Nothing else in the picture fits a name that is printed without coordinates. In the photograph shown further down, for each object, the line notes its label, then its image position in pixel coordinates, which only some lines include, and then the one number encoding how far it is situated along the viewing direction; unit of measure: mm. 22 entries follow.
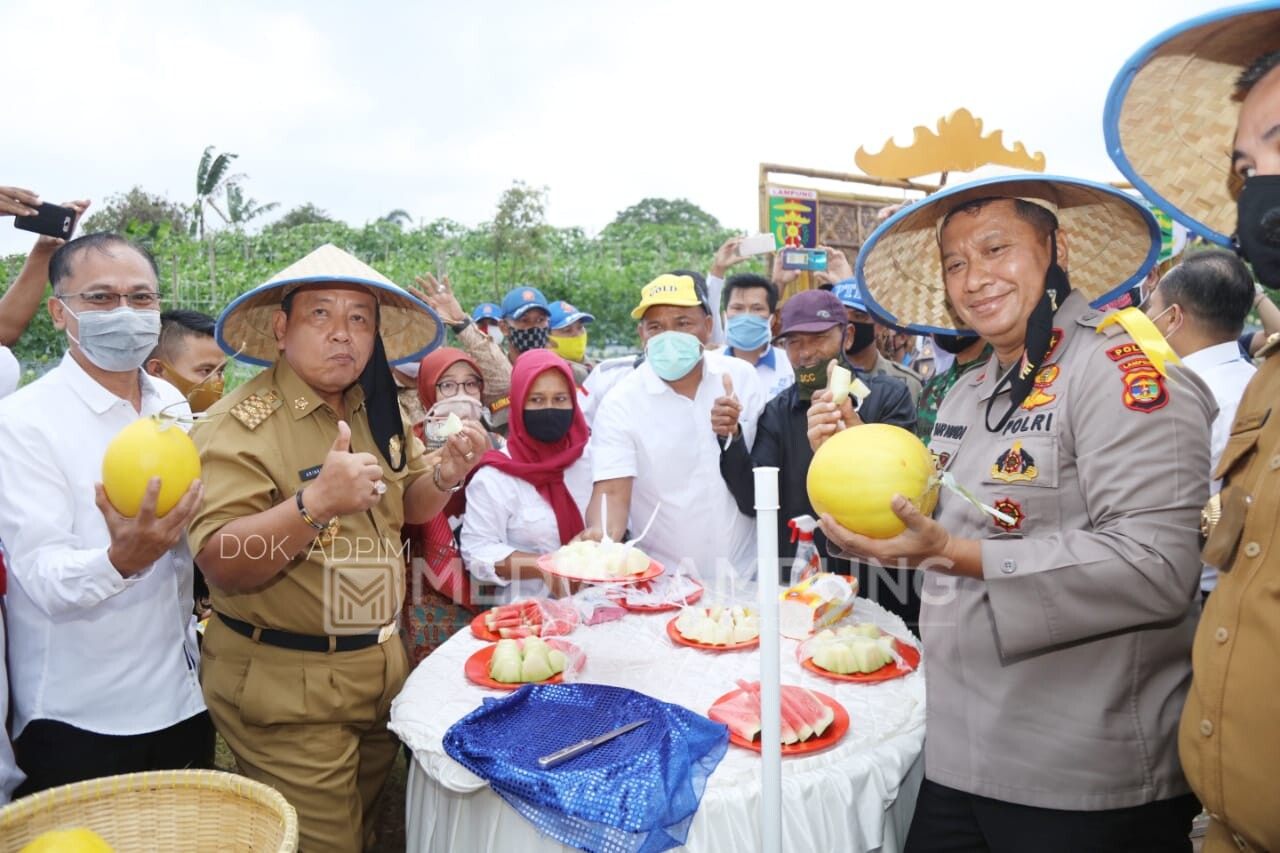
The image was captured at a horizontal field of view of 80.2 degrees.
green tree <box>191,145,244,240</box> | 16641
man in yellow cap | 3744
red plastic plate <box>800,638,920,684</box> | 2436
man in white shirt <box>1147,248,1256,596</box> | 3307
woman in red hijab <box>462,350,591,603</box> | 3688
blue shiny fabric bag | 1797
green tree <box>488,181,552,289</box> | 13680
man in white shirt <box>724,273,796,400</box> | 5082
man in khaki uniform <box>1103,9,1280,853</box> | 1216
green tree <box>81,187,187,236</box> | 22320
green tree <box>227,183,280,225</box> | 17609
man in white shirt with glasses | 2139
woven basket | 1738
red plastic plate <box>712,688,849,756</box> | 2008
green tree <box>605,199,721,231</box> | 42500
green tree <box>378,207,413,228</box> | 35075
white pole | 1430
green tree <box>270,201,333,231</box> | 31703
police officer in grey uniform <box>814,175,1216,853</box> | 1526
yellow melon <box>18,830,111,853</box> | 1462
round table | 1905
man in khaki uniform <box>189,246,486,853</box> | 2170
